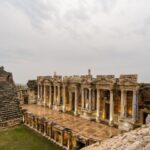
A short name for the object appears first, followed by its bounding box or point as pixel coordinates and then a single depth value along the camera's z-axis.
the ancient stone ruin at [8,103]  31.31
